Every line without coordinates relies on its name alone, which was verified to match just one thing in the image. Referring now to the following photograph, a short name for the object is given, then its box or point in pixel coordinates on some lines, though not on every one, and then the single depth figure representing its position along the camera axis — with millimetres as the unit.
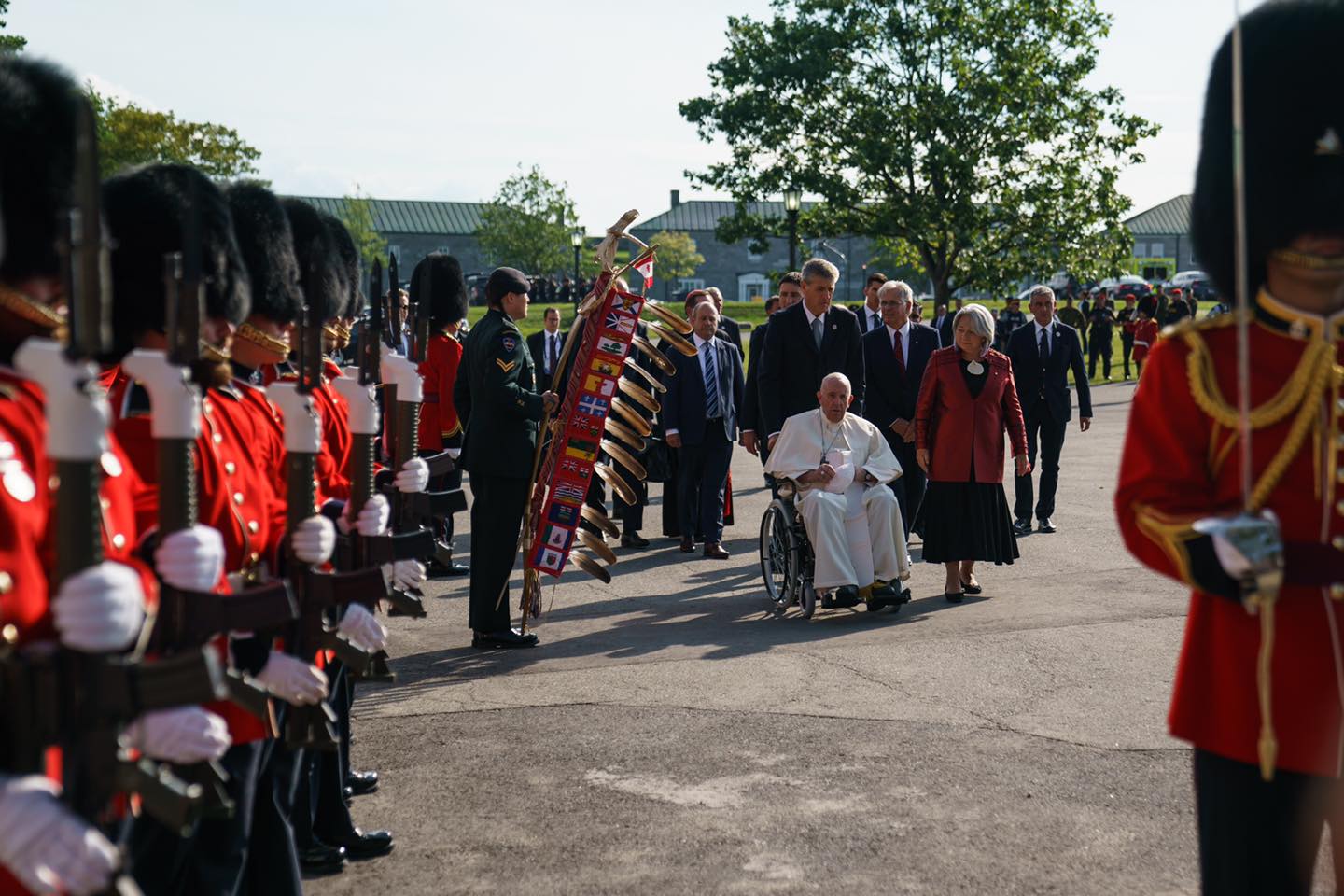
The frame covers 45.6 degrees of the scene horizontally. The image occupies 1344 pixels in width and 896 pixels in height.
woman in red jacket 9469
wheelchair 9133
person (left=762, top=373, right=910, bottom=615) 9047
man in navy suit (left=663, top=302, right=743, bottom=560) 11531
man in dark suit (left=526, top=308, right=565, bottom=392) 14195
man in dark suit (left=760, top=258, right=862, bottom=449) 10398
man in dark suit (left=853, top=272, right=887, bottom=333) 12789
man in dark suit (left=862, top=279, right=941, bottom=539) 10961
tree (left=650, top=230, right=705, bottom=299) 80812
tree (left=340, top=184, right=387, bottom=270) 66125
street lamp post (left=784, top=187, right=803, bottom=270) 26438
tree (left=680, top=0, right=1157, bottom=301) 37375
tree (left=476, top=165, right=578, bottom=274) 73375
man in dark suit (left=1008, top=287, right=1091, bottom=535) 12438
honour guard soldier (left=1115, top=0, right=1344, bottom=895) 2957
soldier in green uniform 8195
